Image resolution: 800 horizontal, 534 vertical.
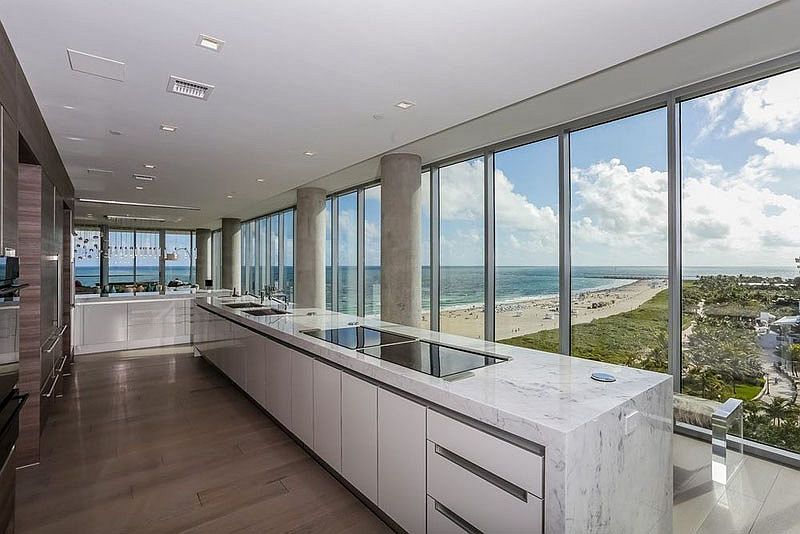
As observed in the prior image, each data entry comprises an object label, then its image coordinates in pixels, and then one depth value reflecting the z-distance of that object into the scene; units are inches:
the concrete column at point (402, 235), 216.2
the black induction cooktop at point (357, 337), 110.8
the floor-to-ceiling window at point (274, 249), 439.8
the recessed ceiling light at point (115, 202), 307.3
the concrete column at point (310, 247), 308.3
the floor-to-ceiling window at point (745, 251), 120.5
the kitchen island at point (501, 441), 57.2
